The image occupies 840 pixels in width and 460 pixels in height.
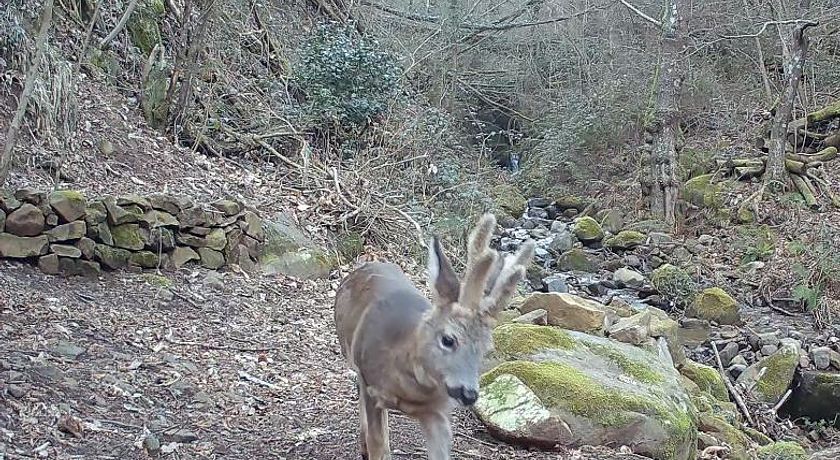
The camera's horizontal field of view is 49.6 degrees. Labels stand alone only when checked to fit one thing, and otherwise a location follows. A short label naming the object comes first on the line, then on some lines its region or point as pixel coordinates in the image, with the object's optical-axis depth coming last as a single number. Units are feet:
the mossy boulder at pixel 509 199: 68.06
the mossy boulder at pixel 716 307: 43.47
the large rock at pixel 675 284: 47.09
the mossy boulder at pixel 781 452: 23.97
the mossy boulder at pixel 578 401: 17.48
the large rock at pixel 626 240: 58.65
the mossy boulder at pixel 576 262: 54.60
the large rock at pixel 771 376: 33.99
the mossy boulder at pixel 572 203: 71.51
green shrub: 43.45
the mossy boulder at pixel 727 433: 22.65
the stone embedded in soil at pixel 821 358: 36.86
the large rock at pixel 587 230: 61.21
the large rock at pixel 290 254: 31.53
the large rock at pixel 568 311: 27.53
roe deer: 11.93
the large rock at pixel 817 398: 33.63
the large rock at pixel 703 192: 60.59
